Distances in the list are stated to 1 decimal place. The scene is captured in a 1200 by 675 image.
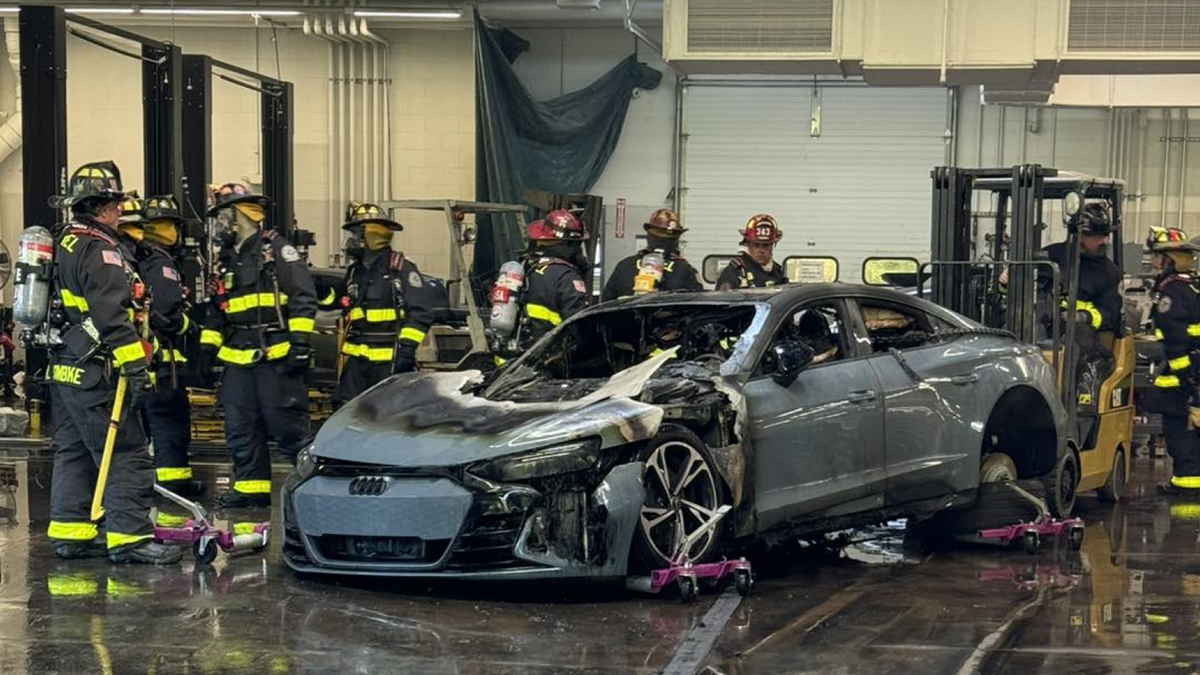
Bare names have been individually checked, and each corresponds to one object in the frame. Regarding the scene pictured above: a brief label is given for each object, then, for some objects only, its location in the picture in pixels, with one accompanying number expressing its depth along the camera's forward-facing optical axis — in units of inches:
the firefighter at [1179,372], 423.2
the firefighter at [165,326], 358.3
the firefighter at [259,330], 366.9
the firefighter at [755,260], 432.8
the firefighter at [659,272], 432.0
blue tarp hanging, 754.8
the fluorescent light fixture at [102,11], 741.3
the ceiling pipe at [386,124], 794.8
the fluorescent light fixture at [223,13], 734.5
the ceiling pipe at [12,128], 799.7
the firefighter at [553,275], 392.2
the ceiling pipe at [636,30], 582.9
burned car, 253.8
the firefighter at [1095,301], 394.6
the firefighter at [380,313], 406.3
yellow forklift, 372.8
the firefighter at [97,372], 297.3
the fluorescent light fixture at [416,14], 743.1
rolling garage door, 772.0
